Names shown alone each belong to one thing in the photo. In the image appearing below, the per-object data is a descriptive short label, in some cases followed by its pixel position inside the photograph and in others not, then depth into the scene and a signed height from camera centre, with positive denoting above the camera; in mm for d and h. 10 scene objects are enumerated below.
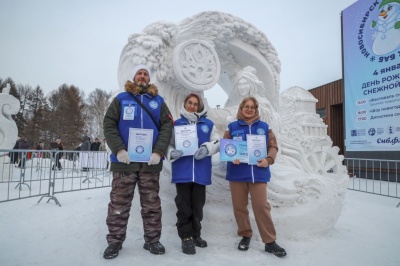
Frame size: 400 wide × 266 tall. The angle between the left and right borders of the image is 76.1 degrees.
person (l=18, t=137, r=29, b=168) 10336 -86
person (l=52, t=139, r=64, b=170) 11016 -113
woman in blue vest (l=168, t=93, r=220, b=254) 2307 -291
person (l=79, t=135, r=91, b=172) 6304 -410
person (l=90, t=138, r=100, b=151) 10938 -122
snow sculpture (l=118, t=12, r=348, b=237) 2828 +868
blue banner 7832 +2435
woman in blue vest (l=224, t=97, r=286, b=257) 2330 -327
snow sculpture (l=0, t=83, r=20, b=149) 7602 +589
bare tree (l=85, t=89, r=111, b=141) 26709 +3218
